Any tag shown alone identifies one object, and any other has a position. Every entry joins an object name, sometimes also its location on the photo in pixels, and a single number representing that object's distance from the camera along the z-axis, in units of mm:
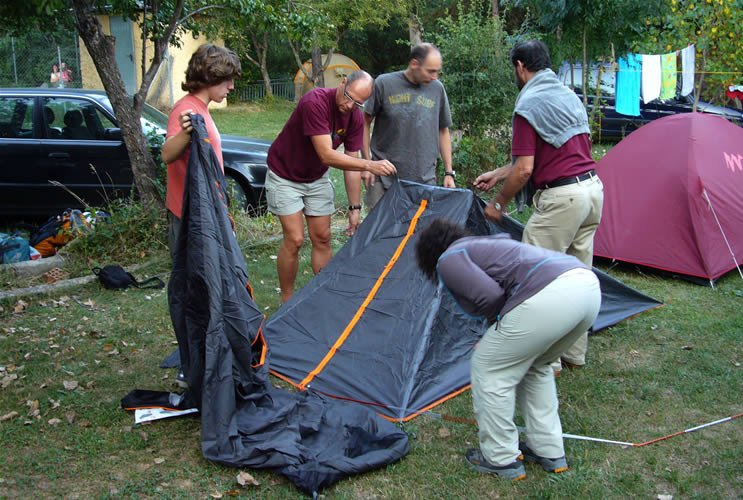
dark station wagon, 7820
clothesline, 11055
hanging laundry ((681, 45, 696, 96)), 10797
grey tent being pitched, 3965
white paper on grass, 3707
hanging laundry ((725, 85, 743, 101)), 11255
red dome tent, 5992
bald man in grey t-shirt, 5141
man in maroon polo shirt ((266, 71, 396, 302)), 4562
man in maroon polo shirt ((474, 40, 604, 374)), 3914
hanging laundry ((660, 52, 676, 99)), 10789
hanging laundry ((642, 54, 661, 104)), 10703
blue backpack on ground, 6574
